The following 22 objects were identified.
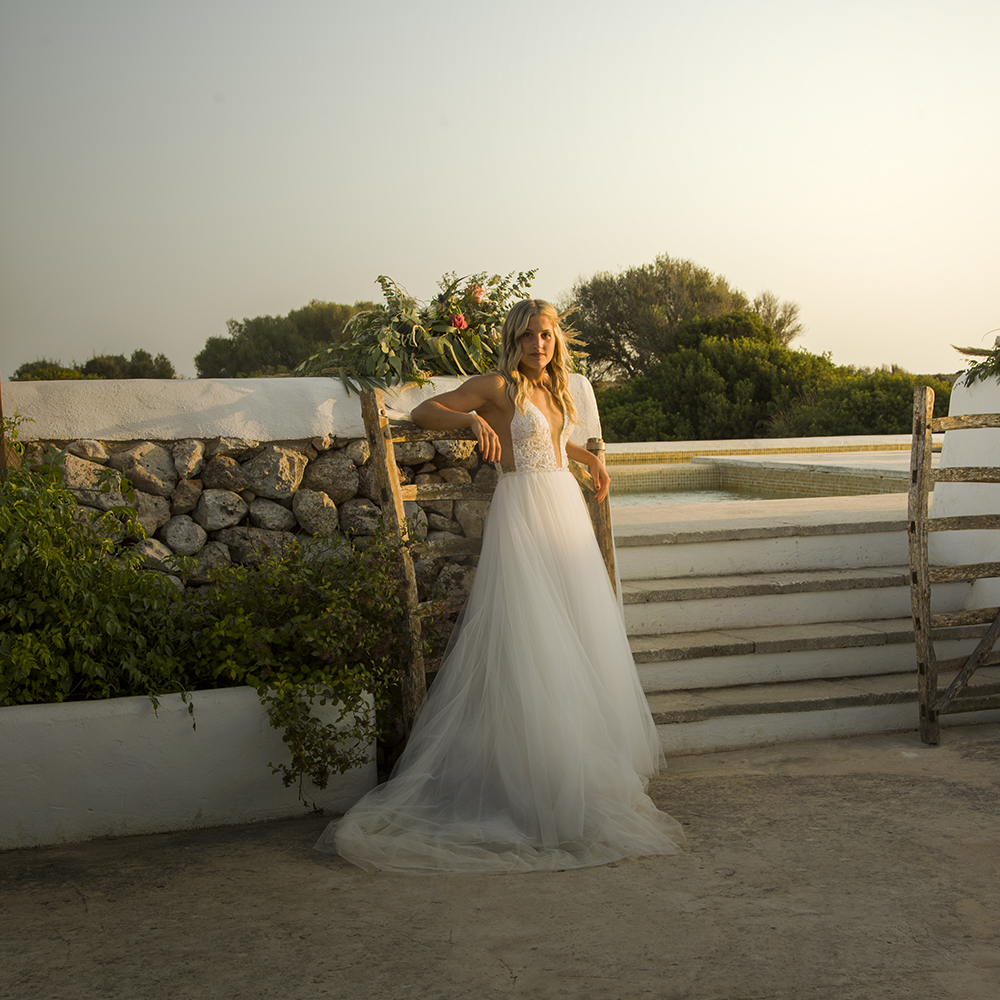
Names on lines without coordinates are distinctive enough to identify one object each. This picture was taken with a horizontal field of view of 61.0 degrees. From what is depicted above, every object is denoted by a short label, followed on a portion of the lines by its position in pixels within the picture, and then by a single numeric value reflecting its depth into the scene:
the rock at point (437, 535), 3.86
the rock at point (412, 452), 3.87
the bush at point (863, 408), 15.37
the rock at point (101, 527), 3.14
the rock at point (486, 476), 3.91
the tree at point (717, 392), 17.78
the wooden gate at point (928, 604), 3.66
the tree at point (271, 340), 17.38
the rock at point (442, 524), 3.95
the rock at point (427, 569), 3.82
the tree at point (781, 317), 22.03
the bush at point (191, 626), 2.91
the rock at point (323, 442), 3.80
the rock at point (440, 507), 3.96
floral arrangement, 3.93
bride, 2.68
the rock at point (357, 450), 3.86
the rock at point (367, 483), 3.87
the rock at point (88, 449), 3.51
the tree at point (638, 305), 21.98
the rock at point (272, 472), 3.70
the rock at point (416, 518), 3.68
